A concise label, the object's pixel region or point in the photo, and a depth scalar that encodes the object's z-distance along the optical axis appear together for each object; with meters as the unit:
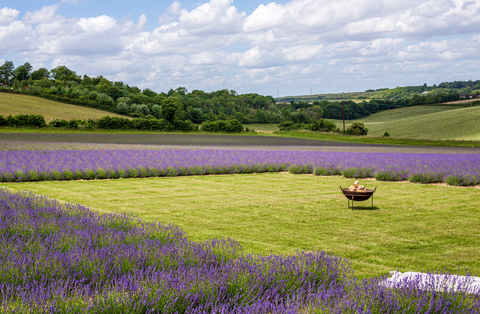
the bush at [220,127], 61.69
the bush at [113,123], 50.94
